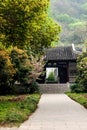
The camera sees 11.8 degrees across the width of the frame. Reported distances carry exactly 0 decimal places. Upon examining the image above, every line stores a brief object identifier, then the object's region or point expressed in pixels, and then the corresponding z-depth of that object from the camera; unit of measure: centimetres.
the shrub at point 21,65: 4222
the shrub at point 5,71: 3647
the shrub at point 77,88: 4588
